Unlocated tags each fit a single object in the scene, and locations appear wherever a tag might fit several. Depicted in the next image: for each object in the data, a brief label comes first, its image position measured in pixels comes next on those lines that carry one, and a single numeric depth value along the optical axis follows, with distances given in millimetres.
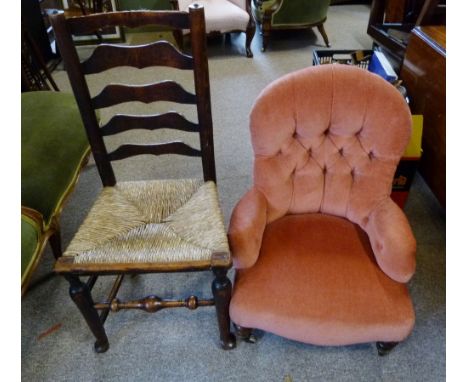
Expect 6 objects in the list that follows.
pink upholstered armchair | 1057
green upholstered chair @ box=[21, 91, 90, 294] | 1276
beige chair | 3342
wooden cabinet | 1581
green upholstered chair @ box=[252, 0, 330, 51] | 3432
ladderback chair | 1035
